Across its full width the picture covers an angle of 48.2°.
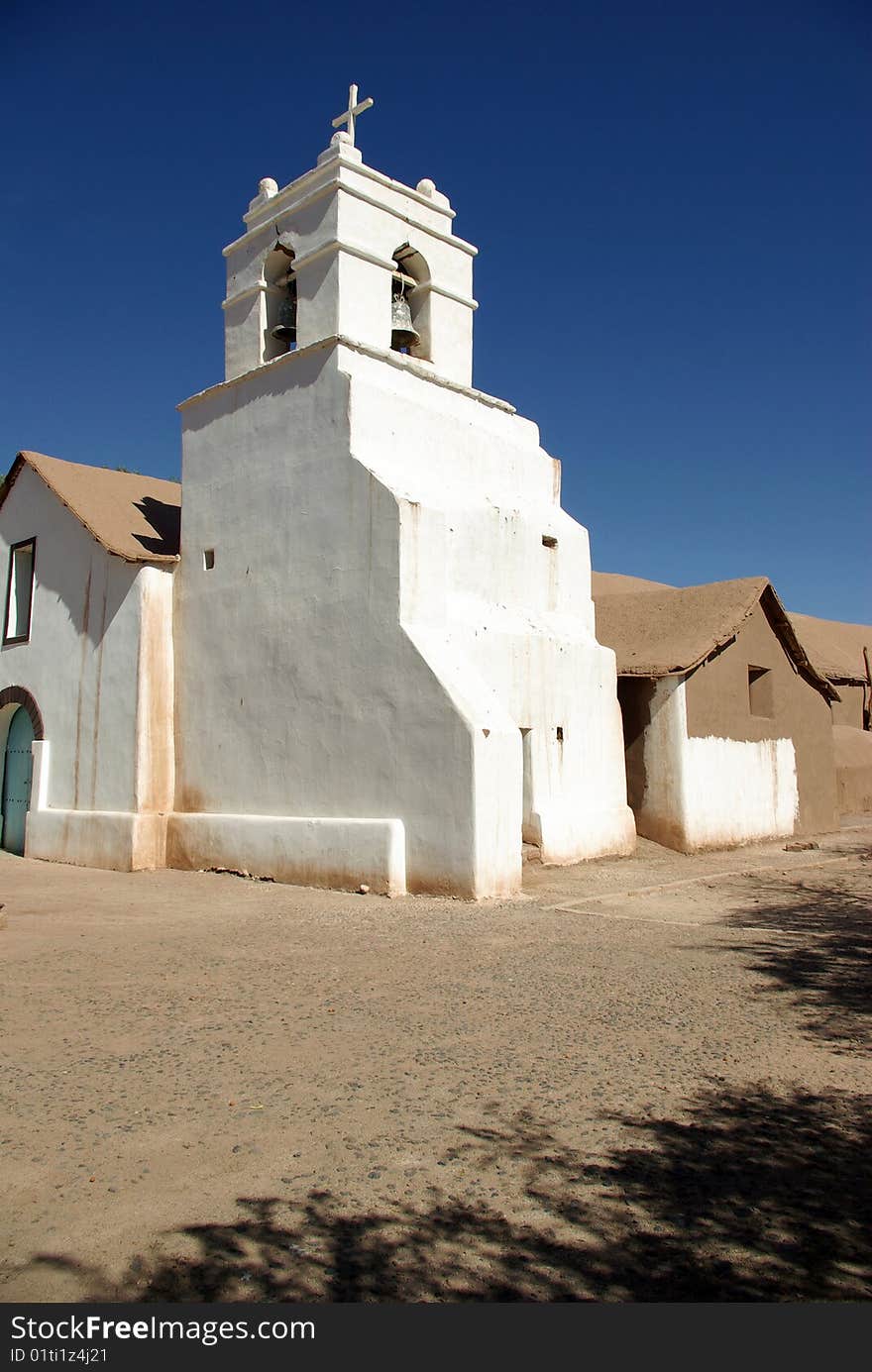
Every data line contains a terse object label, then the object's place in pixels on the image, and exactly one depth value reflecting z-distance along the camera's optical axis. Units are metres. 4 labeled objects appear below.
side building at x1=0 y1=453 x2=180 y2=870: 13.38
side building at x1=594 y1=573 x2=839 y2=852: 14.46
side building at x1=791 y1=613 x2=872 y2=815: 22.62
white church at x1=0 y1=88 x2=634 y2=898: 10.48
